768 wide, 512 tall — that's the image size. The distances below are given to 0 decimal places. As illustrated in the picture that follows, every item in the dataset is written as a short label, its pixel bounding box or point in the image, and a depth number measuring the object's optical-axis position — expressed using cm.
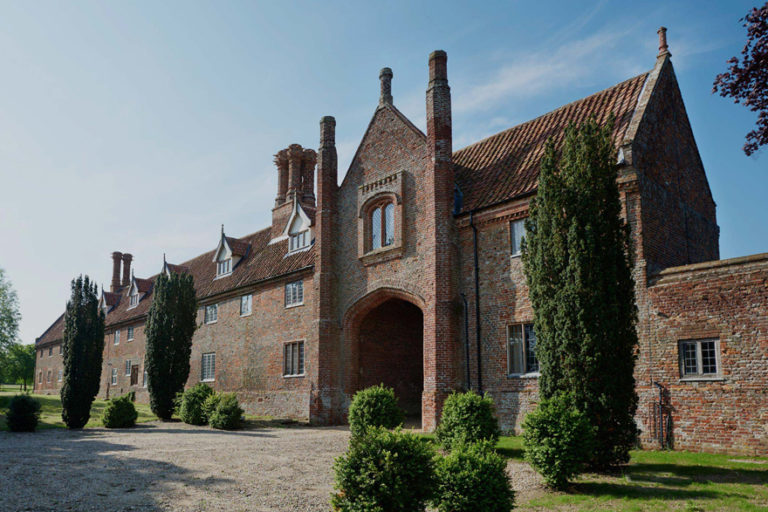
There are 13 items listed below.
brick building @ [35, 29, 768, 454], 1422
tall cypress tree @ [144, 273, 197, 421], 2650
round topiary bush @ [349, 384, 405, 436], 1712
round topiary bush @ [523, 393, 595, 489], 1051
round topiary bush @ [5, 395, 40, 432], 2144
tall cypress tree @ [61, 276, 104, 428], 2302
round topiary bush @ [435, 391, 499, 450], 1405
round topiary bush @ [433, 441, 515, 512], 778
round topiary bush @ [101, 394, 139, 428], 2338
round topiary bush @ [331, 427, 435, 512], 746
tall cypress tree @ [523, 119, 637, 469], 1175
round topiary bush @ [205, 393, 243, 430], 2231
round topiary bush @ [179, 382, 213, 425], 2438
